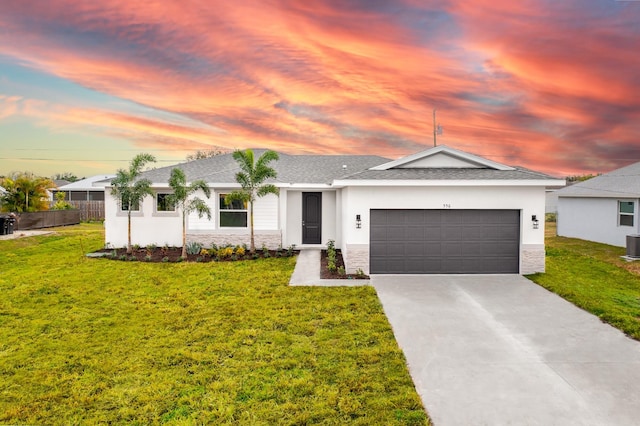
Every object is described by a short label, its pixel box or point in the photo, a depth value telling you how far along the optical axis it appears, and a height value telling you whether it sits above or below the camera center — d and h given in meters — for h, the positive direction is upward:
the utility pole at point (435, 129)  15.66 +3.39
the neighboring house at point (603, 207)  17.83 +0.04
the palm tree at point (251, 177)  15.22 +1.28
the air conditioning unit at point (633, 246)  15.06 -1.50
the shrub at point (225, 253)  15.06 -1.72
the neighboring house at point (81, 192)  35.84 +1.74
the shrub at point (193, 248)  15.60 -1.57
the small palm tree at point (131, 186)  15.34 +0.98
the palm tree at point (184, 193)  14.71 +0.66
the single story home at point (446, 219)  11.80 -0.33
